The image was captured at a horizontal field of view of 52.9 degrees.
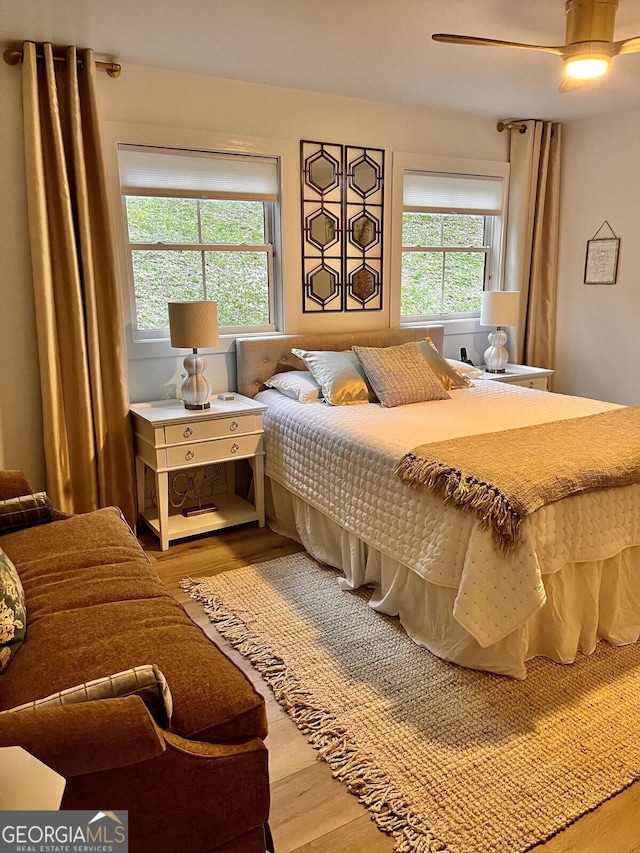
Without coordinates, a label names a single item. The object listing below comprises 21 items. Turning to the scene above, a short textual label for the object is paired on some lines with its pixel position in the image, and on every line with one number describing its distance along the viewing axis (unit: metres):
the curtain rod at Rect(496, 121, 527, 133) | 4.51
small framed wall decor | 4.50
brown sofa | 1.18
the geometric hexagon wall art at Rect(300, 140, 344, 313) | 3.87
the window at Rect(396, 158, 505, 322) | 4.39
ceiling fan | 2.26
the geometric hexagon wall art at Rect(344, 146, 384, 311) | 4.02
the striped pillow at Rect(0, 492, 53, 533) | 2.32
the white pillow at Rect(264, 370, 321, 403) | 3.55
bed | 2.11
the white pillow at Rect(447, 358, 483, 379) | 4.19
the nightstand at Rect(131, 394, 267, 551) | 3.21
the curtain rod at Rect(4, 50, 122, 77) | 2.89
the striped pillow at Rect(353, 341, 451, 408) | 3.46
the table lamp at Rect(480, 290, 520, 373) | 4.47
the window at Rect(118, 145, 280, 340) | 3.44
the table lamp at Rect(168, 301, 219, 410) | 3.23
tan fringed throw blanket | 2.11
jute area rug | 1.71
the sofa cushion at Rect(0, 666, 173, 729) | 1.29
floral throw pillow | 1.58
